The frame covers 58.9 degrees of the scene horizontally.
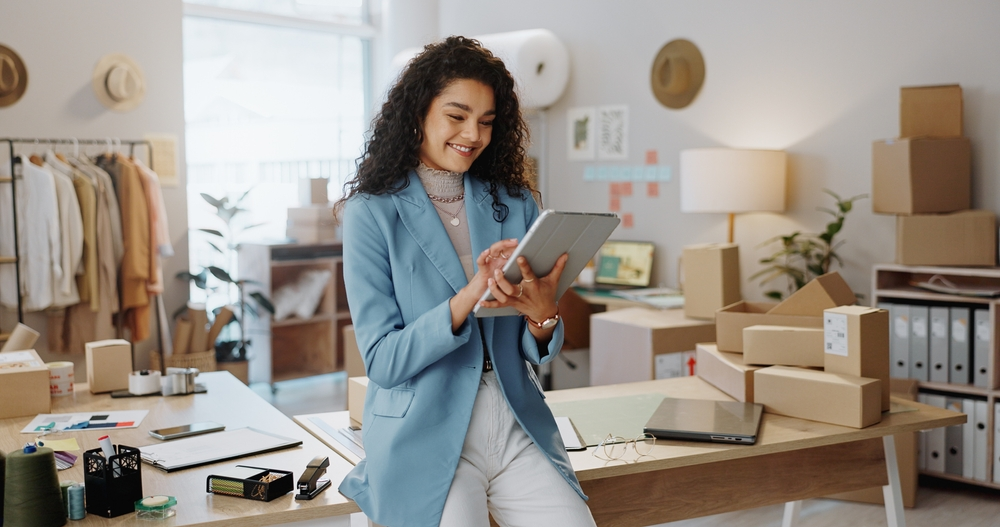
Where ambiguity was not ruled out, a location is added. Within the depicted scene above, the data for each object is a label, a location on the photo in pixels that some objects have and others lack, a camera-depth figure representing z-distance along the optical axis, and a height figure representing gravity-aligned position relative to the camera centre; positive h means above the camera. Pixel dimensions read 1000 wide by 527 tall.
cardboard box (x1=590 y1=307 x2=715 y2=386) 3.91 -0.49
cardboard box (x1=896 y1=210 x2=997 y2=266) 3.44 -0.04
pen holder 1.61 -0.45
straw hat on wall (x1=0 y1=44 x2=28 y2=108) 4.65 +0.86
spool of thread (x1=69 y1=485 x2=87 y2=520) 1.59 -0.48
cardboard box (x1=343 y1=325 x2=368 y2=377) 3.80 -0.54
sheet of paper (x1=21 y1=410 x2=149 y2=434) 2.22 -0.47
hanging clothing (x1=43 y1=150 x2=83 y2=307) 4.48 +0.03
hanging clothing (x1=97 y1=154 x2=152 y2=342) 4.70 +0.03
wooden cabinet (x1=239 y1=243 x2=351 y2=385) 5.67 -0.58
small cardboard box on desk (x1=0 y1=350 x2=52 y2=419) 2.34 -0.40
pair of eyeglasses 1.99 -0.49
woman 1.57 -0.17
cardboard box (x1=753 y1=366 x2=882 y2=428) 2.14 -0.41
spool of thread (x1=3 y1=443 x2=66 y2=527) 1.53 -0.44
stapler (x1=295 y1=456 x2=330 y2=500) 1.68 -0.47
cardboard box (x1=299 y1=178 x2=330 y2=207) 5.88 +0.30
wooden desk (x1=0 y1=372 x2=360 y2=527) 1.61 -0.49
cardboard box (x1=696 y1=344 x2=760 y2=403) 2.38 -0.40
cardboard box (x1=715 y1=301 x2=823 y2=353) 2.54 -0.27
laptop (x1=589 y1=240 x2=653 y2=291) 5.04 -0.19
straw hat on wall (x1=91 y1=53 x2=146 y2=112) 4.95 +0.88
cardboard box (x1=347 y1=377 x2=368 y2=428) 2.23 -0.41
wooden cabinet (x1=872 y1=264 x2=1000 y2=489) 3.46 -0.48
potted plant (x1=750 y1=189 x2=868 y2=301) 3.95 -0.12
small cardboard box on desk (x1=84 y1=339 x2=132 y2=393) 2.64 -0.39
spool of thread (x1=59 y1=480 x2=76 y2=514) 1.62 -0.46
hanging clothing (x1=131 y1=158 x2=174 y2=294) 4.80 +0.05
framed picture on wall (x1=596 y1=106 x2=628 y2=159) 5.17 +0.59
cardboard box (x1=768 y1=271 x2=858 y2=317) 2.56 -0.20
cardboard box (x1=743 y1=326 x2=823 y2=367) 2.35 -0.31
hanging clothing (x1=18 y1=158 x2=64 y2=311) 4.41 +0.01
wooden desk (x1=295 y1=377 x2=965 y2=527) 1.99 -0.59
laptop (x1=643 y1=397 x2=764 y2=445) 2.05 -0.46
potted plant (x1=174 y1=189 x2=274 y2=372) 5.19 -0.30
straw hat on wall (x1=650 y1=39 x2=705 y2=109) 4.76 +0.87
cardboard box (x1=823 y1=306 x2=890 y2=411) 2.22 -0.29
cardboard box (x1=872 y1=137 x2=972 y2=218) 3.51 +0.22
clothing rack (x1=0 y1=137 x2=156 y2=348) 4.32 +0.37
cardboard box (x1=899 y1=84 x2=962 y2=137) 3.55 +0.48
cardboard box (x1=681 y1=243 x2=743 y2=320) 3.94 -0.21
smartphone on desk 2.11 -0.47
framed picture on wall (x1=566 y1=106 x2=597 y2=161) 5.35 +0.61
